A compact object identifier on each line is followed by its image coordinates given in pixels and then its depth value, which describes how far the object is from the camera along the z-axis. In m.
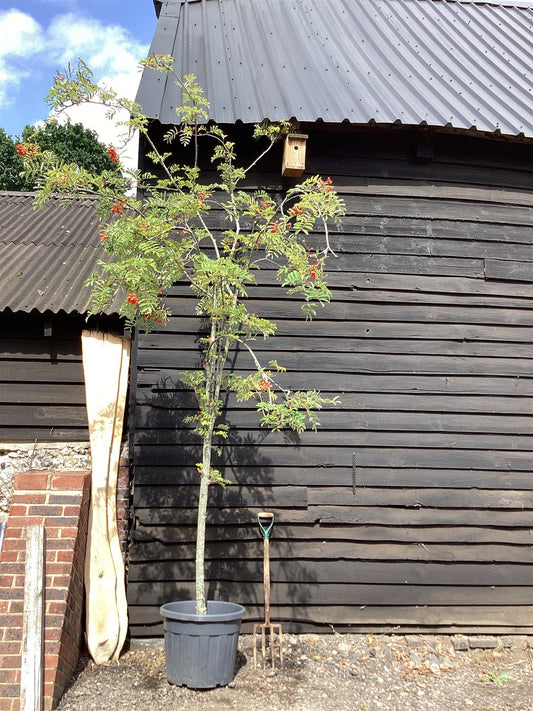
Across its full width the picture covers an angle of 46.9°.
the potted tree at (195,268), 3.82
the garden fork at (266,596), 4.33
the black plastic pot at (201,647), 3.85
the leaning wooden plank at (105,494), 4.55
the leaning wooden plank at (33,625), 3.57
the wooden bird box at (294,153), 5.11
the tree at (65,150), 20.86
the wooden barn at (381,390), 4.91
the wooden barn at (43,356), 5.31
